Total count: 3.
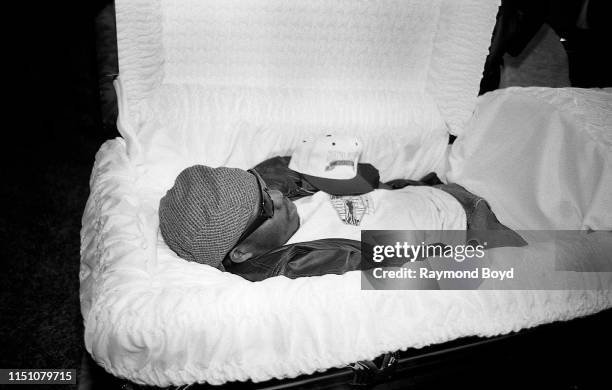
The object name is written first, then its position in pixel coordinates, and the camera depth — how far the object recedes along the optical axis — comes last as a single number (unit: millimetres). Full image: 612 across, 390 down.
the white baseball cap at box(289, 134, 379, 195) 1040
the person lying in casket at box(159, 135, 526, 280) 750
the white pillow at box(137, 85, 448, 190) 1029
